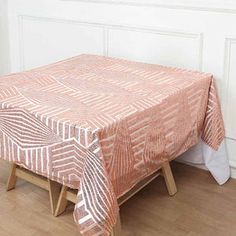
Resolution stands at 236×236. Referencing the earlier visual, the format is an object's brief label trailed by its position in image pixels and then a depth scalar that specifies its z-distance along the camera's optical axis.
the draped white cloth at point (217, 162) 2.43
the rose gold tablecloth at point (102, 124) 1.62
